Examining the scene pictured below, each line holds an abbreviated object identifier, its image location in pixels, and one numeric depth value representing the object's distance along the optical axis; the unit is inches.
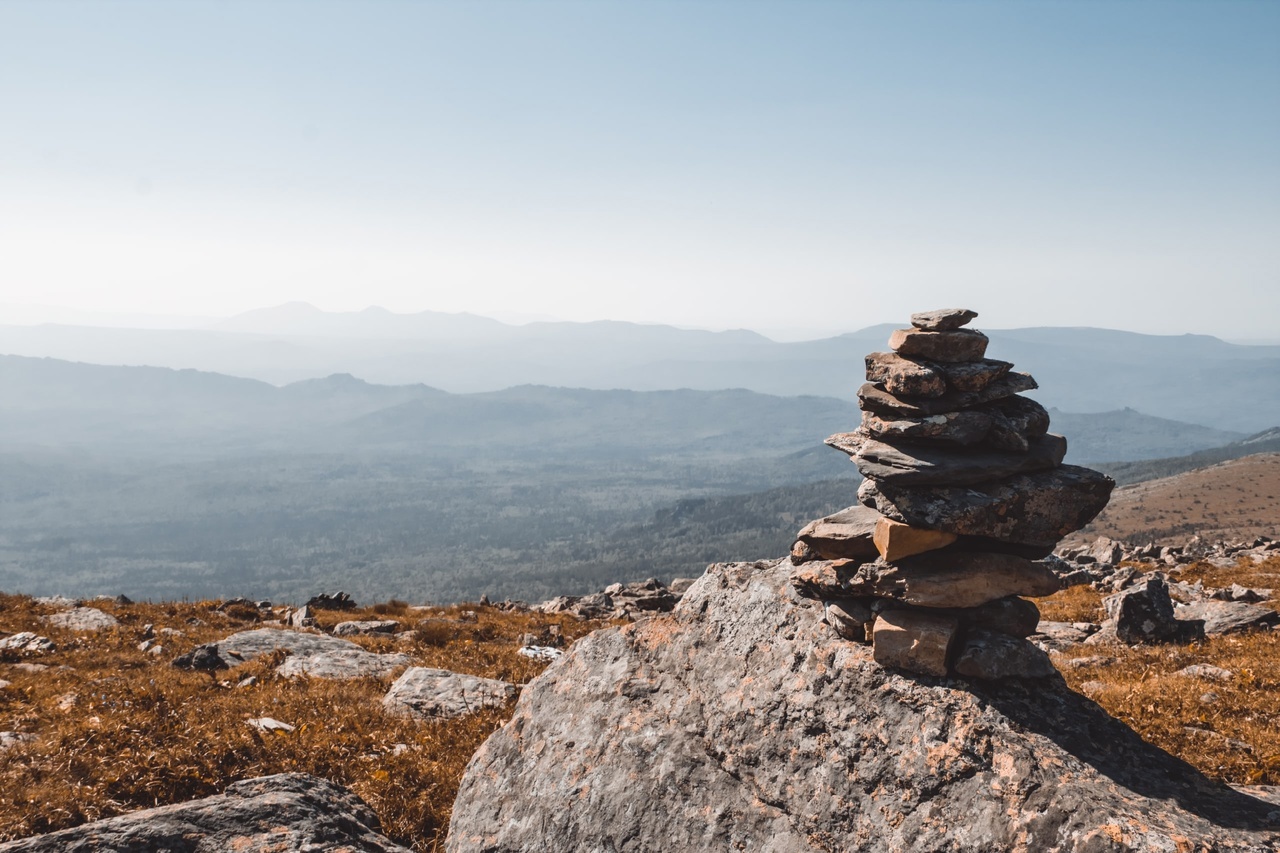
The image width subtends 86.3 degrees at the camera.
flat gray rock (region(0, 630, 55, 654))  792.3
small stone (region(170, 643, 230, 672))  764.0
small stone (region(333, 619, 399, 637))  1075.9
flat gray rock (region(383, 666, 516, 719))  627.5
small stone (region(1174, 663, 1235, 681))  649.0
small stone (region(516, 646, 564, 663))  886.4
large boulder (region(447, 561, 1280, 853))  294.0
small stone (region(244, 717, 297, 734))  533.6
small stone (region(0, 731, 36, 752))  477.9
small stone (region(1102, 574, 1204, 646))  848.3
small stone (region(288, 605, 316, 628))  1101.9
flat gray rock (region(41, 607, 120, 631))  967.6
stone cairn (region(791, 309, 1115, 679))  357.7
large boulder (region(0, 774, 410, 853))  314.0
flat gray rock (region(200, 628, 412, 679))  772.6
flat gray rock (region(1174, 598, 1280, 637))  858.1
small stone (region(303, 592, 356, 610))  1347.2
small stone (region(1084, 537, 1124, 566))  1678.2
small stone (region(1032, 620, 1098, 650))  901.2
